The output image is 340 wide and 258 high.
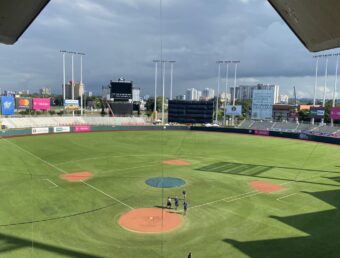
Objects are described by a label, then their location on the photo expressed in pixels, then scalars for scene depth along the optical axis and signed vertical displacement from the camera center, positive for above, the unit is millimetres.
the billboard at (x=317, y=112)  85562 -1282
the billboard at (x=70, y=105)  95750 -987
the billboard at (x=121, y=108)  109875 -1808
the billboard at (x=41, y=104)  86838 -791
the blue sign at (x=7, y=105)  76150 -1166
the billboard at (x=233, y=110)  100562 -1469
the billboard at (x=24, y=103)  85375 -623
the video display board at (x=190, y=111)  103875 -2405
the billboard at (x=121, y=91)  109438 +4408
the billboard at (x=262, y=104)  117244 +882
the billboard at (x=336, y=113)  79688 -1323
